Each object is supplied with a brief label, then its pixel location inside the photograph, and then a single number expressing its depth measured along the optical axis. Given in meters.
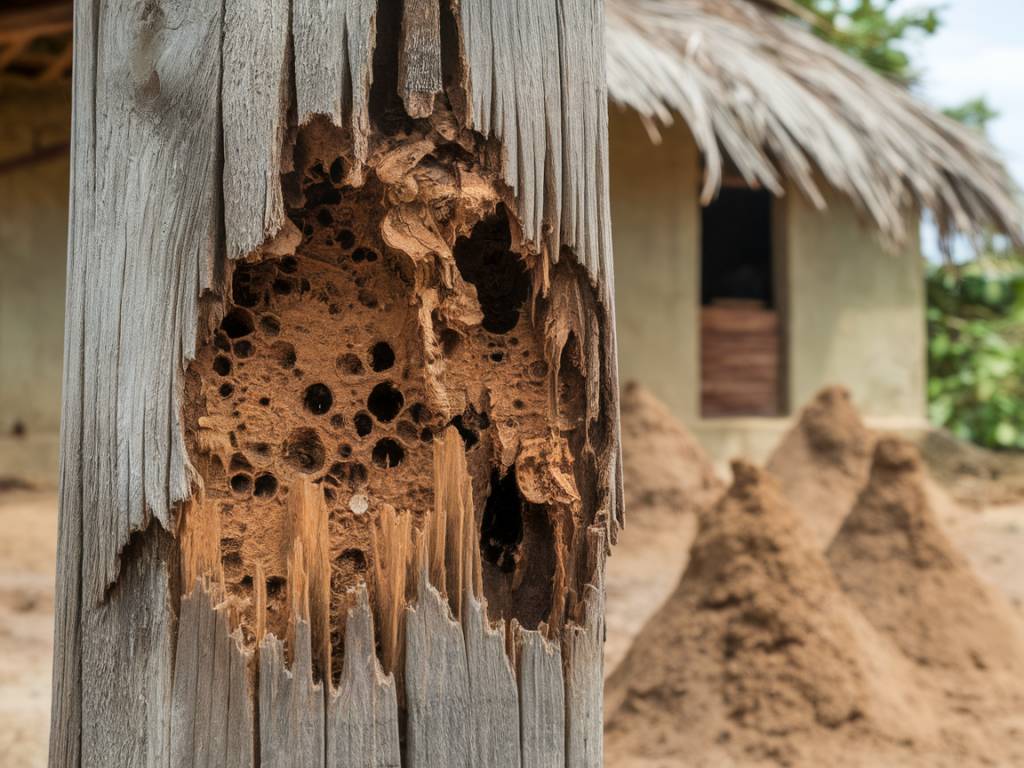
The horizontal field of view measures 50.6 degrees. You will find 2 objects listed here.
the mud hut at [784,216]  7.48
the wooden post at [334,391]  0.96
